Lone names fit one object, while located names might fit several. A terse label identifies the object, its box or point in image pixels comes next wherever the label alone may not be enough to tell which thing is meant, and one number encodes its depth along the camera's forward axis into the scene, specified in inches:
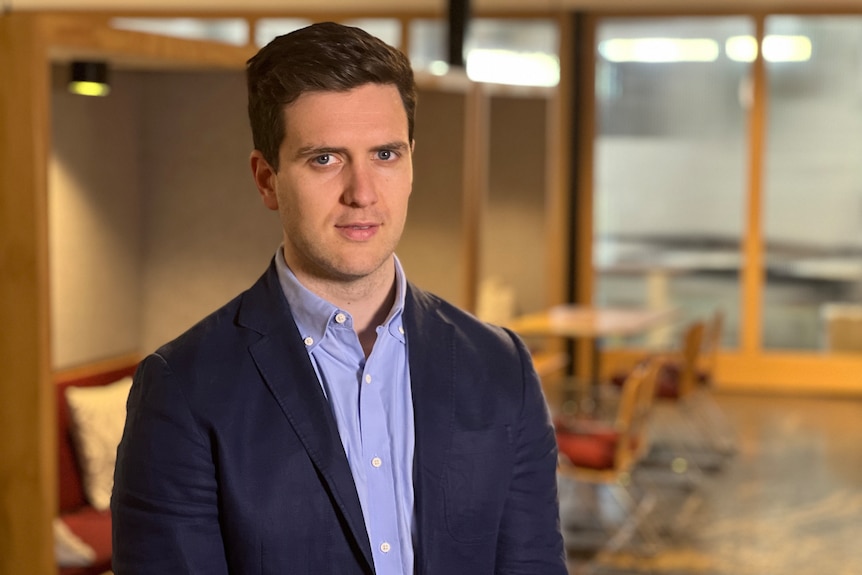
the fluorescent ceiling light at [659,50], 454.3
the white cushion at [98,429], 149.3
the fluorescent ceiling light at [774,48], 447.5
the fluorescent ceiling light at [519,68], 358.5
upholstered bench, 143.8
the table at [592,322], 307.4
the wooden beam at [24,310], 131.0
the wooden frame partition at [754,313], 438.9
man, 59.0
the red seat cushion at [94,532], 144.2
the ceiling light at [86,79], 136.8
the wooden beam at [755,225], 449.7
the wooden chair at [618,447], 214.8
